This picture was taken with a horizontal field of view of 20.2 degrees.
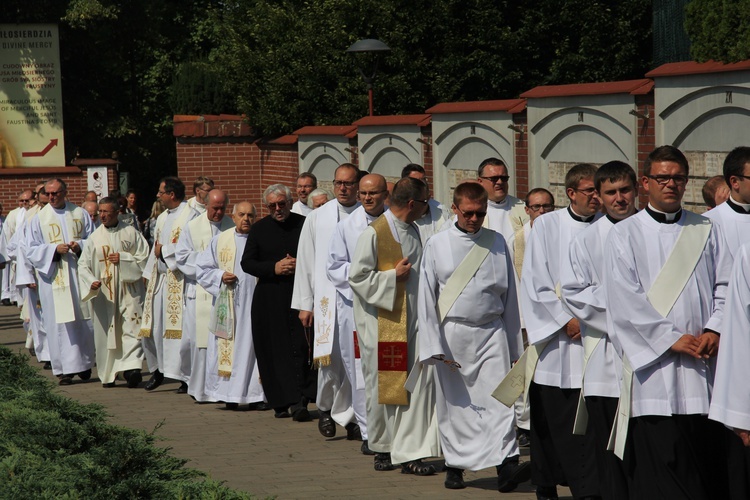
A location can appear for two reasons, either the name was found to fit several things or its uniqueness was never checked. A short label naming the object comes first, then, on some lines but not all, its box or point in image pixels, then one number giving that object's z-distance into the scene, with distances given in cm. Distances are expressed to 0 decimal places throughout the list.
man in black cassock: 1788
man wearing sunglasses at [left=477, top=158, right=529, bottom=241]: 1612
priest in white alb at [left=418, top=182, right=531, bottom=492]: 1248
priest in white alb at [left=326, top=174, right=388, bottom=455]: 1468
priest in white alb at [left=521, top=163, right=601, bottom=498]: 1156
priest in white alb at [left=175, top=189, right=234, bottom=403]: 2018
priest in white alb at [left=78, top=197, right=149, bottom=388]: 2206
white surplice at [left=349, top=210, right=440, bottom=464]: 1354
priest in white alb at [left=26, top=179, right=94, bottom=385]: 2296
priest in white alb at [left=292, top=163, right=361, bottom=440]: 1592
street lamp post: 3110
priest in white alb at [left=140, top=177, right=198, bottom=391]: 2116
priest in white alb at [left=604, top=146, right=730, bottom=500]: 917
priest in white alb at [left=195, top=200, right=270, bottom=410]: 1922
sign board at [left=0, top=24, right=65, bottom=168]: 4874
